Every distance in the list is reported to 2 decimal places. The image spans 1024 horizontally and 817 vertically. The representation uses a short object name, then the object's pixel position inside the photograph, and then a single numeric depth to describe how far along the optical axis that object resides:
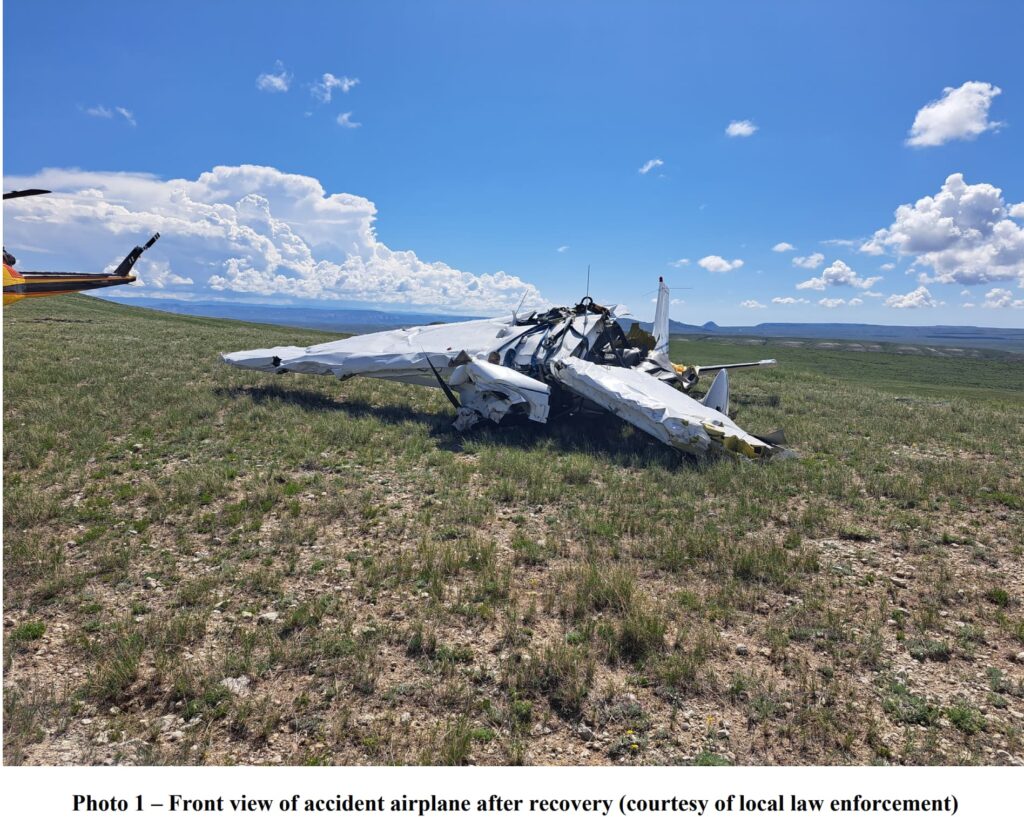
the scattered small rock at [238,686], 4.55
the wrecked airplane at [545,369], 10.95
